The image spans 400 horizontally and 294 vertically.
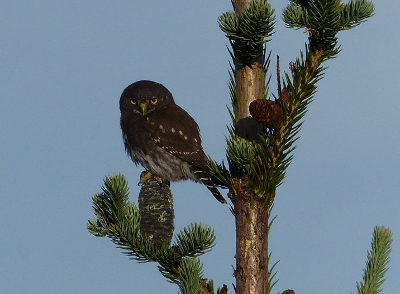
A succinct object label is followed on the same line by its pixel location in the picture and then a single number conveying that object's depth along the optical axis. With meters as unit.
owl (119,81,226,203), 13.19
